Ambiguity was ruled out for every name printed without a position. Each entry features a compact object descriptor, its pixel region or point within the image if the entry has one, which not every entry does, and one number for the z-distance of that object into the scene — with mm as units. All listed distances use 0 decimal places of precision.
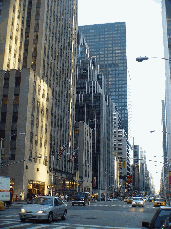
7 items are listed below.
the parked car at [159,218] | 7625
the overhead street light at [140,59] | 20438
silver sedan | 18031
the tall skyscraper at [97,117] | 130375
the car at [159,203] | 48797
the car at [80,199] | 48812
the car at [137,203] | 48625
